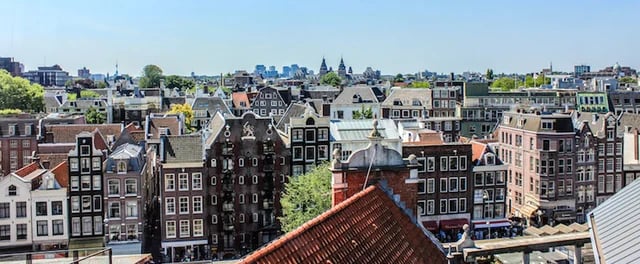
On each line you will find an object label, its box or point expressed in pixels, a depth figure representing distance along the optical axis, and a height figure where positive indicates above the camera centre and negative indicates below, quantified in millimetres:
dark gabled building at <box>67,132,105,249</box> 45719 -5292
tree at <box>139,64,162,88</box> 179712 +11345
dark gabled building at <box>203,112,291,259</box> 48719 -4949
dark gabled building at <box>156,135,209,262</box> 47219 -6124
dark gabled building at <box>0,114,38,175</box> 59438 -2487
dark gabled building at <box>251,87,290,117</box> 103875 +2157
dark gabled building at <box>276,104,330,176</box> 51438 -1978
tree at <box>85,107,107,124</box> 89825 +43
